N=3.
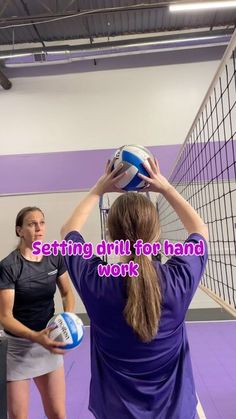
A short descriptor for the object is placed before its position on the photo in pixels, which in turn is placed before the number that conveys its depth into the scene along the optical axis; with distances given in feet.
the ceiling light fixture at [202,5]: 15.23
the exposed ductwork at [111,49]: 19.54
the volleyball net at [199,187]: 17.80
